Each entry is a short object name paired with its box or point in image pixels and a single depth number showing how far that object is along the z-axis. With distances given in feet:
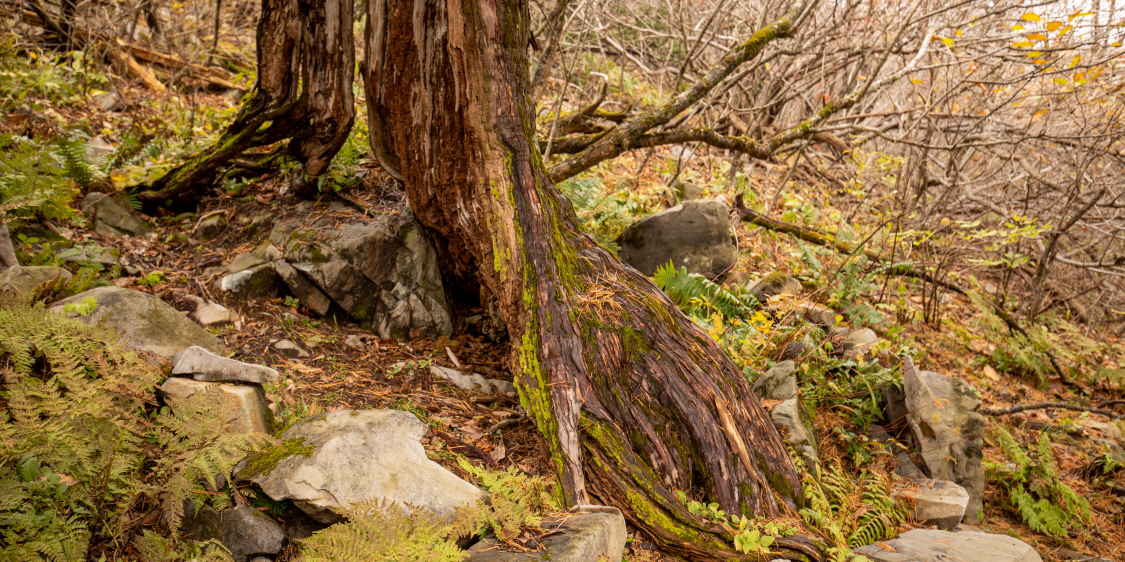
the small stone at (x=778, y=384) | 14.66
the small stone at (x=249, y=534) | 8.07
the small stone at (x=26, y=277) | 11.09
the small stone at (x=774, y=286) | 19.69
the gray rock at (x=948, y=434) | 14.88
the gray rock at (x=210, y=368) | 10.01
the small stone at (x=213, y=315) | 13.04
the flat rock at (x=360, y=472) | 8.45
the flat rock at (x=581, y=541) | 8.22
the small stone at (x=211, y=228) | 16.12
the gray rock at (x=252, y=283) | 14.05
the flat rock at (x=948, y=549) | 10.81
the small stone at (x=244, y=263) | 14.48
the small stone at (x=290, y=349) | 12.90
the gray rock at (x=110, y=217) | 15.39
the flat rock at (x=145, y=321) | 10.78
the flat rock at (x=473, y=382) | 13.33
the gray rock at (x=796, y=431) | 12.98
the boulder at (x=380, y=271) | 14.48
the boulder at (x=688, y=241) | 19.80
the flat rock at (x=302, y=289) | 14.39
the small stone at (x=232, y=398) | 9.25
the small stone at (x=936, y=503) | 12.99
